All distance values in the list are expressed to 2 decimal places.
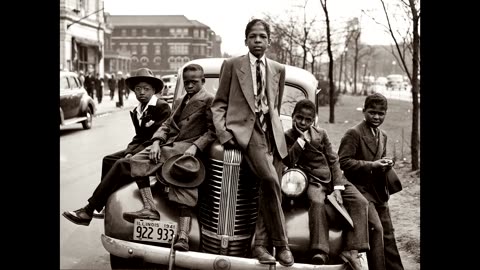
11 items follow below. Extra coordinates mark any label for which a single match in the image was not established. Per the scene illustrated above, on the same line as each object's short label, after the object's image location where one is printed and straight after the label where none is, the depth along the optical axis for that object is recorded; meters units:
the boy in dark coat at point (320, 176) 4.56
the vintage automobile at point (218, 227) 4.38
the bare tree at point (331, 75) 14.65
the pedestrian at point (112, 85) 29.62
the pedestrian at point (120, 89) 25.70
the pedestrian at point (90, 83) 26.96
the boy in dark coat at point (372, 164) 4.90
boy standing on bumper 4.41
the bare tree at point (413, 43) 8.78
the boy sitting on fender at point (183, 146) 4.62
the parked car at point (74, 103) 17.06
